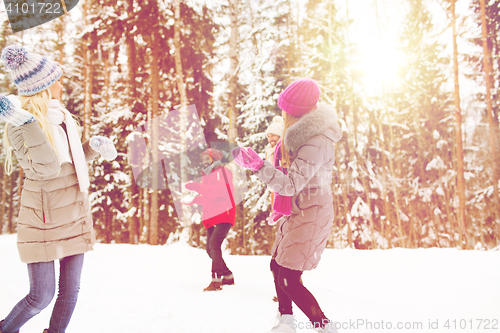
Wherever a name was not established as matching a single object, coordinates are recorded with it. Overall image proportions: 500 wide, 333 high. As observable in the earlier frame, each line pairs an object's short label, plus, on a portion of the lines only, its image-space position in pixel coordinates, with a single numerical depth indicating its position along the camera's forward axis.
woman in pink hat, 2.22
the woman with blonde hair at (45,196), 2.12
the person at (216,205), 4.70
